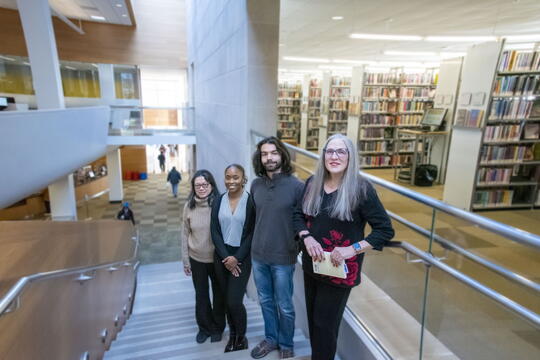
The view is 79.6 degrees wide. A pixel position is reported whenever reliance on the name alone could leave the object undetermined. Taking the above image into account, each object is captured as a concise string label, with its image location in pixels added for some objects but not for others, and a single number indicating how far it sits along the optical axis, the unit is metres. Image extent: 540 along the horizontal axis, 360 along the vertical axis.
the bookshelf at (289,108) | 14.84
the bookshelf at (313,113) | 13.25
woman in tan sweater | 2.45
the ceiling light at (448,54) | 10.22
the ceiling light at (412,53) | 9.89
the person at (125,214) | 8.33
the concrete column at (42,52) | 5.88
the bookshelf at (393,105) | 9.42
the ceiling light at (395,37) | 6.59
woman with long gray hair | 1.52
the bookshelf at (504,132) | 5.42
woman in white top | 2.25
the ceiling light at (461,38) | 7.71
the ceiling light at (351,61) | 11.94
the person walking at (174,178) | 13.34
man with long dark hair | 2.00
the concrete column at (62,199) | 7.71
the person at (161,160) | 17.42
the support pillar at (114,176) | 12.95
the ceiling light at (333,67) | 13.42
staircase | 2.32
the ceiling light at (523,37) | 7.92
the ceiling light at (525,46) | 9.48
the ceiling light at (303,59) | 10.92
